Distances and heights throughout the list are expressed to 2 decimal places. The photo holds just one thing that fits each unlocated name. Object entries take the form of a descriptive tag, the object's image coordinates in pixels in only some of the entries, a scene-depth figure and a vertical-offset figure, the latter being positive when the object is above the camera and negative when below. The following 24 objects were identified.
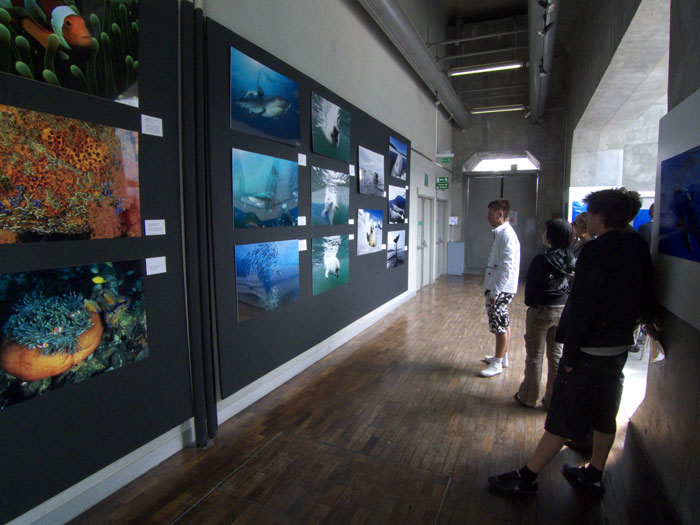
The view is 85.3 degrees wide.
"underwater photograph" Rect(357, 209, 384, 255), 5.30 -0.03
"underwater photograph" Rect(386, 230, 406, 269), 6.43 -0.37
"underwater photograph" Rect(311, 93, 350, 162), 4.02 +1.12
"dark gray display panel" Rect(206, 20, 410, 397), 2.85 +0.02
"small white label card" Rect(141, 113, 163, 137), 2.26 +0.64
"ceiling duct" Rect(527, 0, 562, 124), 5.31 +3.00
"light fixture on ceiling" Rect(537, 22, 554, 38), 5.47 +2.86
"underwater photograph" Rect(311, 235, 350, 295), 4.20 -0.40
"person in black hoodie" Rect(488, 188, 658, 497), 1.90 -0.50
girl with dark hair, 2.91 -0.50
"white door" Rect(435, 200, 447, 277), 10.98 -0.33
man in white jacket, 3.70 -0.44
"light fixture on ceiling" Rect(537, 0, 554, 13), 4.83 +2.83
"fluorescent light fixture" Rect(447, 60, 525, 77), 7.19 +3.14
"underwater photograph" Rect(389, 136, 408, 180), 6.33 +1.22
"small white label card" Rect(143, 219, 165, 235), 2.31 +0.03
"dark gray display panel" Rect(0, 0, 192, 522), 1.79 -0.44
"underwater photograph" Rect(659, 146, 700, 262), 1.78 +0.09
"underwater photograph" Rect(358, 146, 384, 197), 5.23 +0.81
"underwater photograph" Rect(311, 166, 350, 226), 4.12 +0.37
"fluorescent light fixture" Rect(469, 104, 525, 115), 10.45 +3.28
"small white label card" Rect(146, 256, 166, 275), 2.33 -0.22
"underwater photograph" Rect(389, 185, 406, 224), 6.40 +0.40
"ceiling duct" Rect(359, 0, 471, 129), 4.85 +2.84
